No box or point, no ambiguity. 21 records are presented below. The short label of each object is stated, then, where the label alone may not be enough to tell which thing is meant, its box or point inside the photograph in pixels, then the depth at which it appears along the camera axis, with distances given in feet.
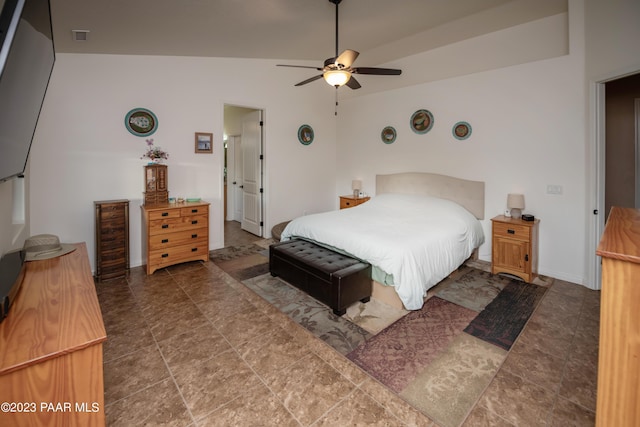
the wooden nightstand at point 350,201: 18.90
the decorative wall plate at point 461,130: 14.29
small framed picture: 14.98
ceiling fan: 9.84
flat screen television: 3.14
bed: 9.31
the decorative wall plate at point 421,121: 15.70
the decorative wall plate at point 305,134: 19.13
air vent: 9.66
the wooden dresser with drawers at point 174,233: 12.35
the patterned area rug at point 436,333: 6.31
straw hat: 6.13
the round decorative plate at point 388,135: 17.59
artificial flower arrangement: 13.38
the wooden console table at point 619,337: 3.40
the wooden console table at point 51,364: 3.01
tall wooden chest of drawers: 11.66
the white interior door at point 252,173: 18.49
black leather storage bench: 9.12
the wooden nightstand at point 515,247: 11.62
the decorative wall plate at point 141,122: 12.97
